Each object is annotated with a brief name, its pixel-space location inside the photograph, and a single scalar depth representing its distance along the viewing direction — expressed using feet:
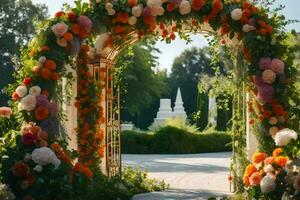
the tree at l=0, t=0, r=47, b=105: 98.02
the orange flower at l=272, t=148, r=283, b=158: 18.95
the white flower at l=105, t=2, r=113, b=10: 21.94
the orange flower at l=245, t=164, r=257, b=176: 19.27
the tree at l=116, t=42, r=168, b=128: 96.30
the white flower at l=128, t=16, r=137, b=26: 22.13
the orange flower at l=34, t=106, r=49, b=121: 20.06
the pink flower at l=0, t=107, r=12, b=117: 19.90
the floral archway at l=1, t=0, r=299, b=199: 19.11
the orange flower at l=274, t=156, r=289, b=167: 18.11
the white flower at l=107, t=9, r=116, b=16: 21.95
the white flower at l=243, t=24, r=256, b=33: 21.37
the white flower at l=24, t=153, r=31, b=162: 18.27
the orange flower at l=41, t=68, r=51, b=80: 20.43
